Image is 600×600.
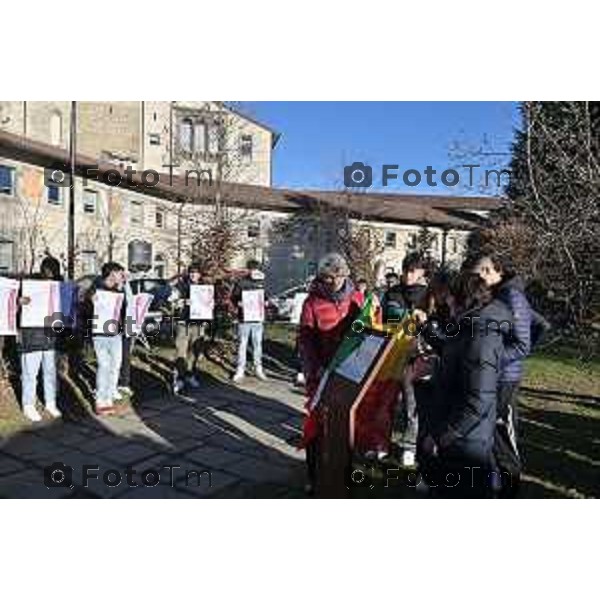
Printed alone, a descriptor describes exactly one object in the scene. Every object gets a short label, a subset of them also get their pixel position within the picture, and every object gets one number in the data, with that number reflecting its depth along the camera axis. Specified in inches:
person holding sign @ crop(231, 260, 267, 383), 207.2
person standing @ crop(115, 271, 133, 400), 195.2
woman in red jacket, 134.5
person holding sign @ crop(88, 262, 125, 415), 186.4
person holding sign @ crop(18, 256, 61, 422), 177.9
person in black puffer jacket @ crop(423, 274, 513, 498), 104.5
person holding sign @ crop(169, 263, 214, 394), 202.1
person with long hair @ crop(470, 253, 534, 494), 121.0
